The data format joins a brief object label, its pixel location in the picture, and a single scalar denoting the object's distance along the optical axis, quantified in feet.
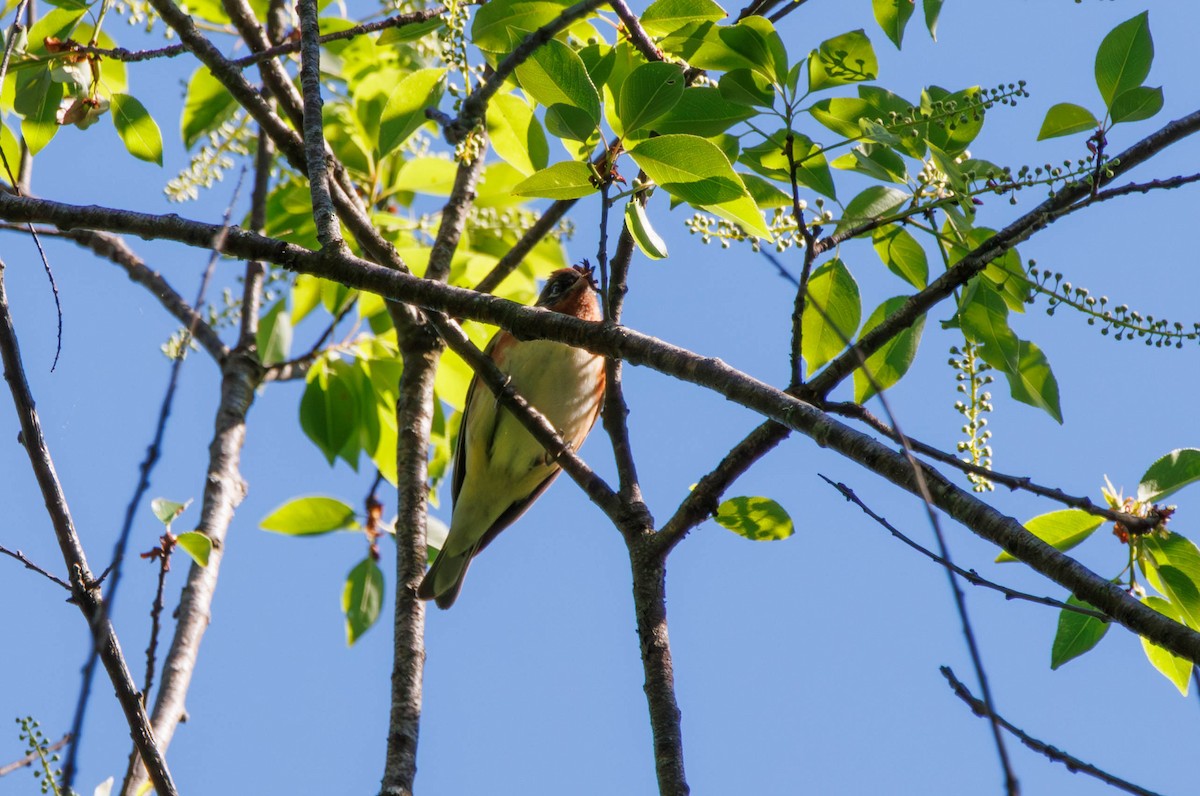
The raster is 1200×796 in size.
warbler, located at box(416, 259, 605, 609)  43.65
